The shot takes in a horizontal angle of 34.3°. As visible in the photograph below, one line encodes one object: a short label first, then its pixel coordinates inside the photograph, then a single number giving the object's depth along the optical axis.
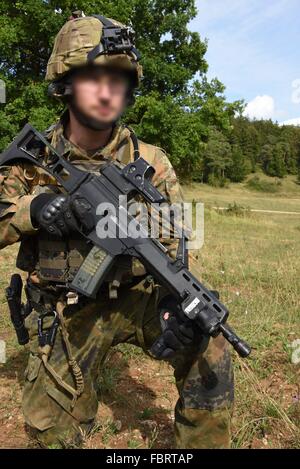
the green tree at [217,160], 52.19
